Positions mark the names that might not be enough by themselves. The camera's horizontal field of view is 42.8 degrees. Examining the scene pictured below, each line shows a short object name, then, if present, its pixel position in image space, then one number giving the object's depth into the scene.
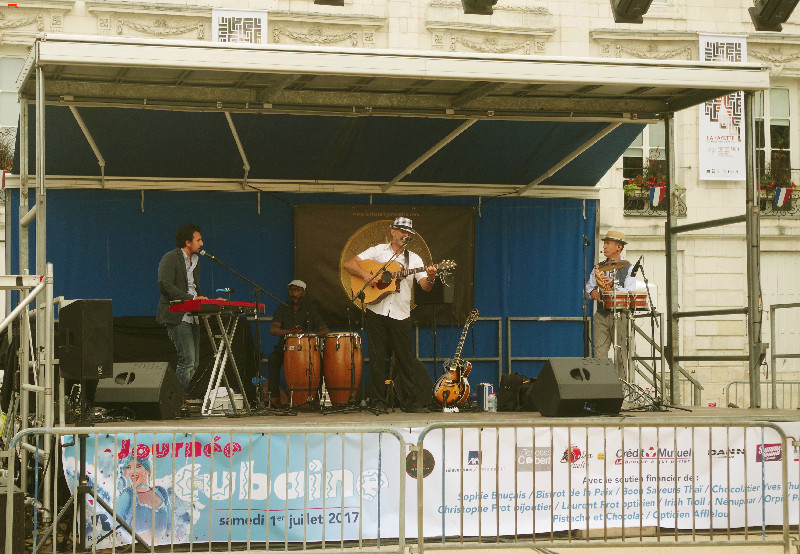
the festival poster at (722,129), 21.94
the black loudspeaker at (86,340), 7.52
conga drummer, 12.12
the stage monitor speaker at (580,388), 9.02
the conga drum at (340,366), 11.24
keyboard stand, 9.65
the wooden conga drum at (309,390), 11.11
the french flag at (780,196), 21.72
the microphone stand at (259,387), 11.41
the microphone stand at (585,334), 11.82
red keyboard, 9.16
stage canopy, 8.40
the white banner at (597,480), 7.78
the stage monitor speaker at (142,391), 8.79
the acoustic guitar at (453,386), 10.86
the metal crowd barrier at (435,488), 7.22
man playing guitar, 10.31
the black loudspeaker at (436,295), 10.74
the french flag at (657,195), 18.93
